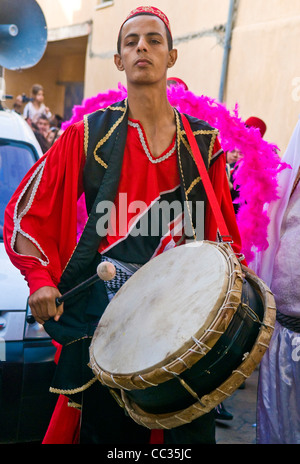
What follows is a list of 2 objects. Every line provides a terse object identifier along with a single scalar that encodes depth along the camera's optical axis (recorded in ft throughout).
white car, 11.29
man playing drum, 9.16
